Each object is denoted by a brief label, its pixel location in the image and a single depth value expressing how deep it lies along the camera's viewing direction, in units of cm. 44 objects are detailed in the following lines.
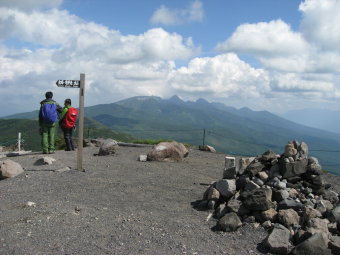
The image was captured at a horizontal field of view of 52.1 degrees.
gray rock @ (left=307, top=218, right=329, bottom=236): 648
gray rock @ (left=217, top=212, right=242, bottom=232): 721
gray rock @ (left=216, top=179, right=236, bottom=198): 847
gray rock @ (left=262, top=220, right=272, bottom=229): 718
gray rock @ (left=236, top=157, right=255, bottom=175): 950
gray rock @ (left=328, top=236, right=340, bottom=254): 593
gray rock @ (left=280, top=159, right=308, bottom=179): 902
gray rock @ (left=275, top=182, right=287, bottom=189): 848
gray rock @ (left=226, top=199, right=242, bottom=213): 777
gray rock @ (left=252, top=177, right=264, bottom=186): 876
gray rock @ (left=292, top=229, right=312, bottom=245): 637
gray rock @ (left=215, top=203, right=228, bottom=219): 790
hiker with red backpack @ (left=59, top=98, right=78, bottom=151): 1541
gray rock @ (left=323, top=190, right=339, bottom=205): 868
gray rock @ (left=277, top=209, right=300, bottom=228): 708
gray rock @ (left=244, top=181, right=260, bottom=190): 843
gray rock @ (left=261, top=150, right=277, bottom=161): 962
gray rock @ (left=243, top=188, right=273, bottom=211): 754
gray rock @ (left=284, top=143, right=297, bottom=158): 927
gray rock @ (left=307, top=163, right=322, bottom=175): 899
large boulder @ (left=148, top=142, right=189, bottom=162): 1493
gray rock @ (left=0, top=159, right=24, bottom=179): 1093
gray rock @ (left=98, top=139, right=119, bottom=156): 1625
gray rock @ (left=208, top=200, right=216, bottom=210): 836
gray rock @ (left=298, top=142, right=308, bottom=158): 940
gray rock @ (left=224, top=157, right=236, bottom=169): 1077
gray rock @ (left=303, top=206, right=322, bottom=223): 710
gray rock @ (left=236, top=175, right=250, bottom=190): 891
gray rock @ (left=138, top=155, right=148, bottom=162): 1492
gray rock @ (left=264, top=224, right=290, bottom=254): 618
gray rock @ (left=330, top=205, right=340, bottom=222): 714
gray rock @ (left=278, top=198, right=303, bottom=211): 757
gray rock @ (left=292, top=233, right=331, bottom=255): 584
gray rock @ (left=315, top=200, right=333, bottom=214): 759
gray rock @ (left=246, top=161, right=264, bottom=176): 916
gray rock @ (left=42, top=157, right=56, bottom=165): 1274
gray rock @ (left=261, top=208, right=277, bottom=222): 735
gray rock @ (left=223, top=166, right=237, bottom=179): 934
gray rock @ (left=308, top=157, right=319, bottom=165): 913
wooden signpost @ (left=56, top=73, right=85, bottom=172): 1127
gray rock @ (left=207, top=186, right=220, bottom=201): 849
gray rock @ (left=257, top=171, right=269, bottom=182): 902
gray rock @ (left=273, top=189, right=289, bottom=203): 804
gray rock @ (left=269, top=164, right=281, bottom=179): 912
